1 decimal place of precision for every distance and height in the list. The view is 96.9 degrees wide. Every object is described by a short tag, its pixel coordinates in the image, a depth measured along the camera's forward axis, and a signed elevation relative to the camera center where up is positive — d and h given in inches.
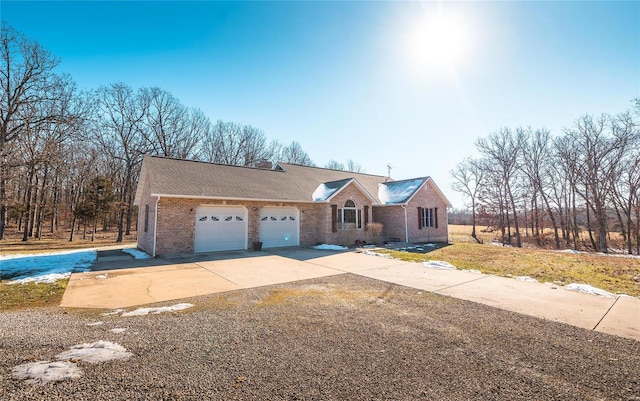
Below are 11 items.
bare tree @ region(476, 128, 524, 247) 1113.4 +265.2
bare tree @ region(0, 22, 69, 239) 595.5 +330.6
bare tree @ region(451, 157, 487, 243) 1290.2 +223.7
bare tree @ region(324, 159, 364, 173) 2114.4 +433.0
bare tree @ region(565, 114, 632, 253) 890.7 +191.0
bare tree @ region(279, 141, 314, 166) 1768.0 +436.2
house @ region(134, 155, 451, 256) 521.7 +34.9
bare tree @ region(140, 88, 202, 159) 1136.2 +408.5
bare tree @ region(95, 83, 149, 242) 1024.2 +355.8
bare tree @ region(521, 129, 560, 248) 1082.5 +223.9
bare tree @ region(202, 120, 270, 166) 1434.5 +413.0
